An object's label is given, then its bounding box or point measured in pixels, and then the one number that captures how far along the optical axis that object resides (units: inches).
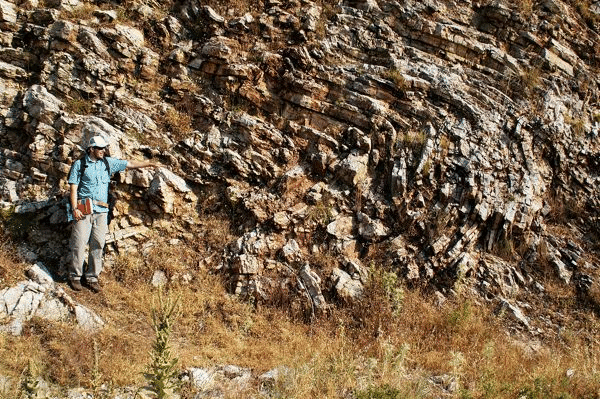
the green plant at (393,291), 255.1
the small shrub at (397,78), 341.7
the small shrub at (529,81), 355.6
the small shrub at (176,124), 323.9
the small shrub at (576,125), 350.8
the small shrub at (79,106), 311.4
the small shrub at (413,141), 318.0
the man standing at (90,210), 248.1
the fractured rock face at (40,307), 217.2
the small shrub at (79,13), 344.0
